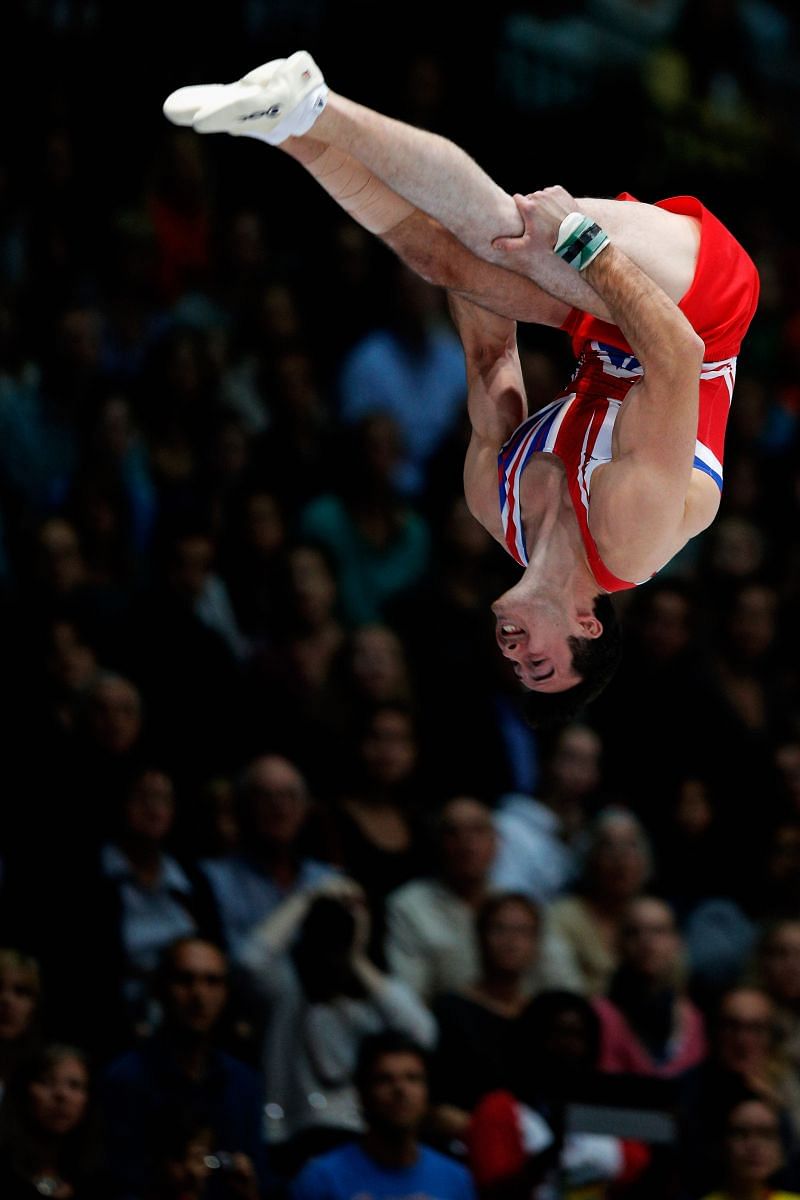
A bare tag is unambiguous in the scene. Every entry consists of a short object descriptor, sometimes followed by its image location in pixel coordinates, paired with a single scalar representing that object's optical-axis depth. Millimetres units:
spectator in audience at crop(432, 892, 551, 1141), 14828
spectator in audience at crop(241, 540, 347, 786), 17031
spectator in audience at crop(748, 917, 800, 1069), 17062
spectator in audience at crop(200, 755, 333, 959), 15391
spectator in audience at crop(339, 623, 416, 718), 17406
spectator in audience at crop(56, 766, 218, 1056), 14352
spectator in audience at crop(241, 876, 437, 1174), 14570
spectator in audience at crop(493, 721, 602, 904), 17453
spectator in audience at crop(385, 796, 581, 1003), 15766
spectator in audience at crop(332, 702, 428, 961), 16453
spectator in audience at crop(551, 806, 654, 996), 16906
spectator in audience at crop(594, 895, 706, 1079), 15773
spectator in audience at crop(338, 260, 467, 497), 20891
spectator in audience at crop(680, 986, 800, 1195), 15102
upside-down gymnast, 10234
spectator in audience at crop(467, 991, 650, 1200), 13844
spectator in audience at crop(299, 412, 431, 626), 19219
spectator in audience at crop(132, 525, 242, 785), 16625
